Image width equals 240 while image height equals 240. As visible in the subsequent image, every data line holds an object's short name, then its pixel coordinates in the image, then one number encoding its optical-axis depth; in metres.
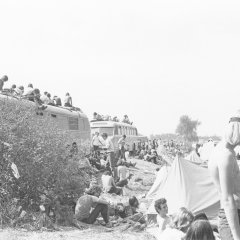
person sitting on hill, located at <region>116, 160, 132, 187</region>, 14.43
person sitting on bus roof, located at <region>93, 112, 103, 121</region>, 24.93
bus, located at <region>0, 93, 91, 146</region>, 15.74
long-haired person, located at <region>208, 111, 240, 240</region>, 3.19
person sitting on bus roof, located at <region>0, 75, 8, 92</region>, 13.07
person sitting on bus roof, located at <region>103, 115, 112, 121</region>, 25.58
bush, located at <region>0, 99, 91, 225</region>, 9.62
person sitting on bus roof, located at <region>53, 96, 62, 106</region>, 17.09
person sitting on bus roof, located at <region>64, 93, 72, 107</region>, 18.11
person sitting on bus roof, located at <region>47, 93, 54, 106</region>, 16.13
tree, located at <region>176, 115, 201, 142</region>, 108.12
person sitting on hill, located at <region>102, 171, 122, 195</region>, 12.91
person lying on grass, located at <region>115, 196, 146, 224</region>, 9.88
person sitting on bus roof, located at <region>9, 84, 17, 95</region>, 12.88
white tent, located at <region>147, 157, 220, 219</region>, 9.60
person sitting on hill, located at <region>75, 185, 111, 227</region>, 9.59
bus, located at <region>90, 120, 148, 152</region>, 24.02
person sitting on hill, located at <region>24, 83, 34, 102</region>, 13.34
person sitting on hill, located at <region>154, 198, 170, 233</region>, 6.71
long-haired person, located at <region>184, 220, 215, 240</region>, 3.33
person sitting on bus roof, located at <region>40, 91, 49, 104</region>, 15.66
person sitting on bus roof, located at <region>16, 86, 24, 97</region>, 13.71
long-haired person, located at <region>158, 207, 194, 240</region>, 4.57
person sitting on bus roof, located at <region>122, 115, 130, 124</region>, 29.26
